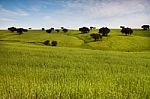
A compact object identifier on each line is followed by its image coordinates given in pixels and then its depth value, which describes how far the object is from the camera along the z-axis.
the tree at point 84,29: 123.26
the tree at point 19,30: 123.17
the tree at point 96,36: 96.69
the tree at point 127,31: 111.88
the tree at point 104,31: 109.00
